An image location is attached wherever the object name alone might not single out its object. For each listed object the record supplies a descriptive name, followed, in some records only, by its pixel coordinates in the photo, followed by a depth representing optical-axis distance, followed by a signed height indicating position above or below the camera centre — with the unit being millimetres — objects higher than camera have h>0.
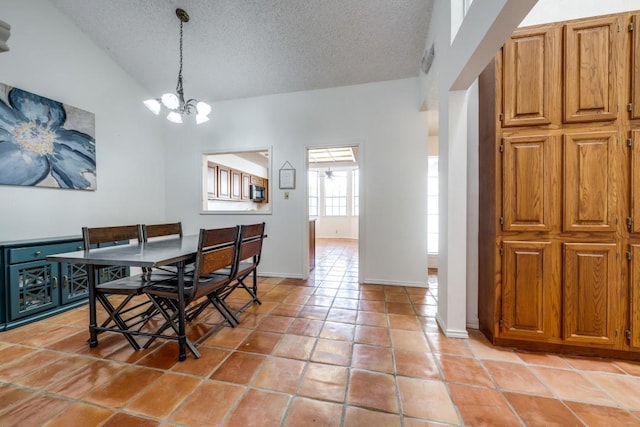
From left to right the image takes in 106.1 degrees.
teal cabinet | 2051 -670
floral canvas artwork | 2324 +745
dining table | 1475 -300
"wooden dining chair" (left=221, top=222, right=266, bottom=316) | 2127 -374
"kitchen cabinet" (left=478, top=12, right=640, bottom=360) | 1579 +152
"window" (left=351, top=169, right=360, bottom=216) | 8078 +657
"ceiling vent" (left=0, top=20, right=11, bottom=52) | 979 +729
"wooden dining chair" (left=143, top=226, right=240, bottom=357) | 1654 -563
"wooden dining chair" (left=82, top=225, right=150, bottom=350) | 1755 -565
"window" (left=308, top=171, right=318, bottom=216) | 8344 +613
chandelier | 2250 +1048
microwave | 6438 +488
